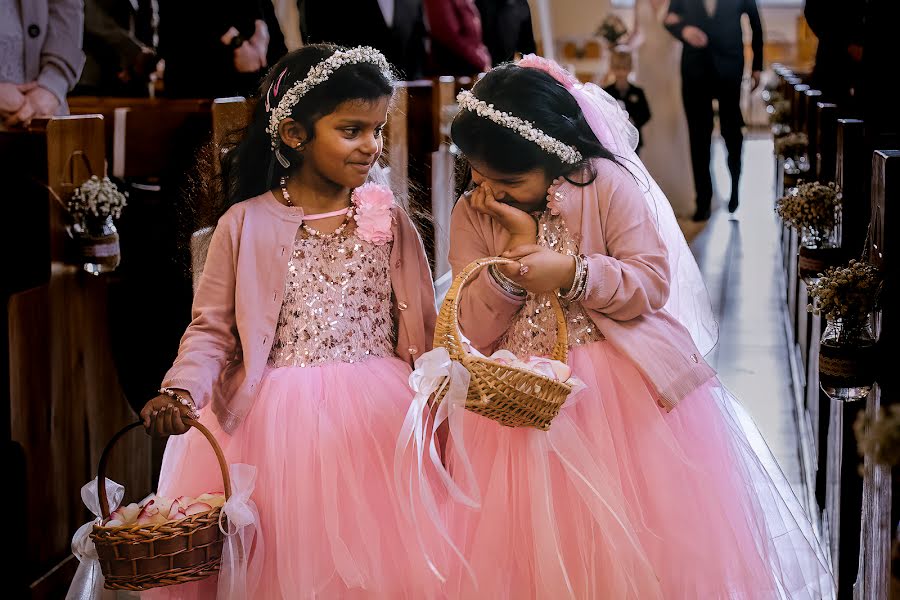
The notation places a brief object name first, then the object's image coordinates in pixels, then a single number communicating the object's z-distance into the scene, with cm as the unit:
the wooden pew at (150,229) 391
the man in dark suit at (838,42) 482
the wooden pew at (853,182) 317
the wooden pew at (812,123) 477
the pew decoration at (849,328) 246
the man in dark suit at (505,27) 962
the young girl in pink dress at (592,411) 245
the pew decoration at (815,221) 346
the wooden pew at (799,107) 592
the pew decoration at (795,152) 548
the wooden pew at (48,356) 334
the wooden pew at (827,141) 392
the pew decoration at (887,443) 129
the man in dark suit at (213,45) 523
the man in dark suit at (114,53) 615
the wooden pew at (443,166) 592
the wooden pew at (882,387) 227
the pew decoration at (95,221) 354
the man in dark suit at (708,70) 962
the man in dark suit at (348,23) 592
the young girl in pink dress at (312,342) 250
